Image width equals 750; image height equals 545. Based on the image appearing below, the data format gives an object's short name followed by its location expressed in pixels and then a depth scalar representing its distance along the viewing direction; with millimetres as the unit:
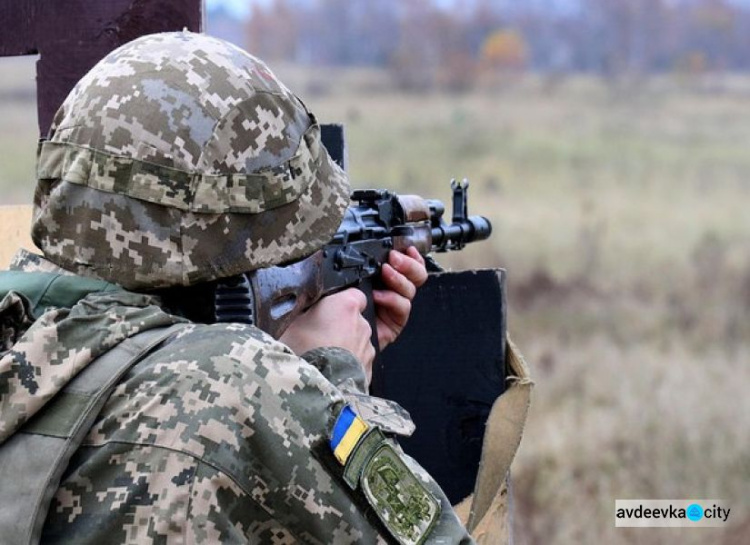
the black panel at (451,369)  3246
